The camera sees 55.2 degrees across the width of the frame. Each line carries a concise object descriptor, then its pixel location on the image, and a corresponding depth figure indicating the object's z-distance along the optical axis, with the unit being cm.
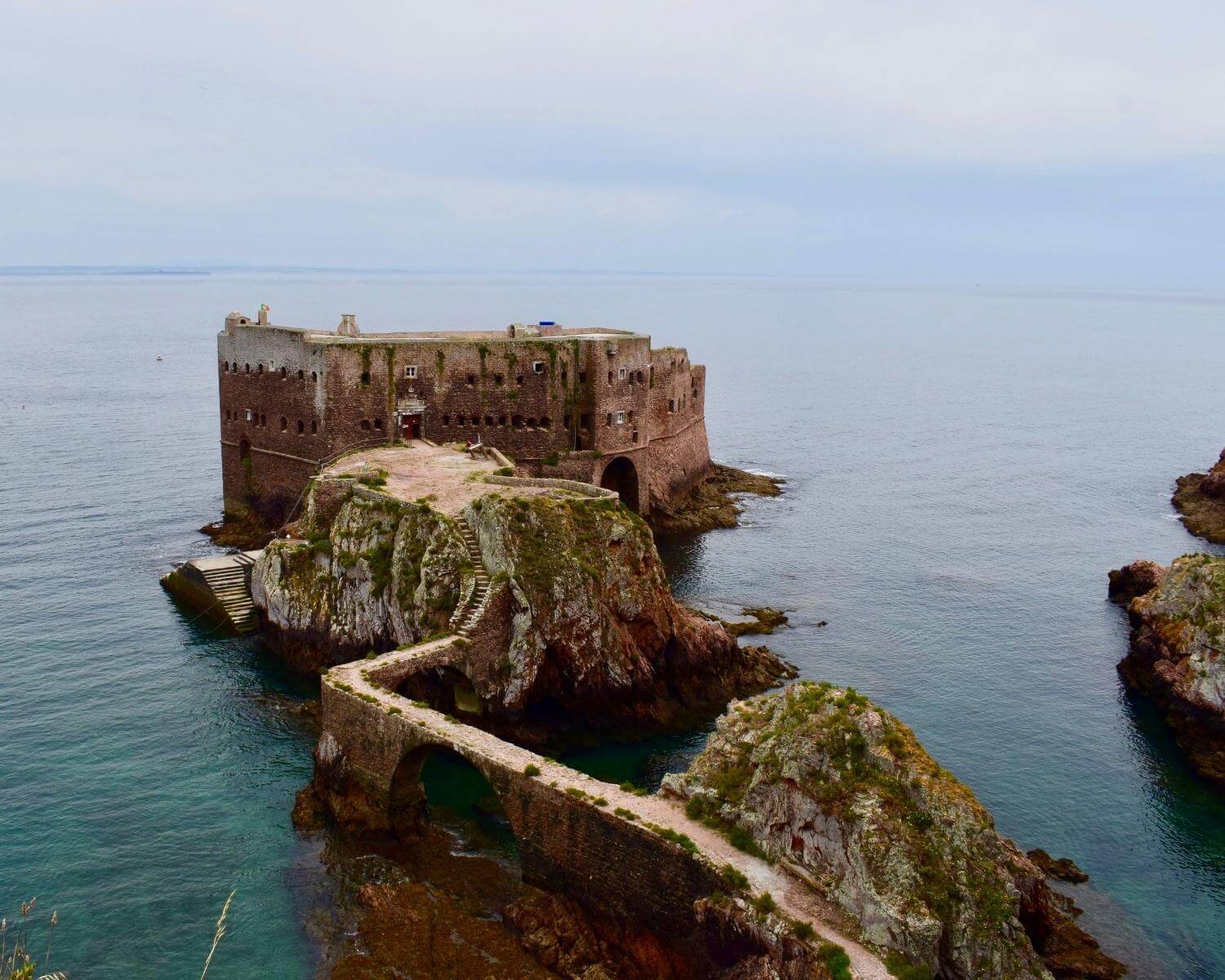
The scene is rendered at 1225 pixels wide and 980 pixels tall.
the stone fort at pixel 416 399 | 7012
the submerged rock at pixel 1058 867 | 3803
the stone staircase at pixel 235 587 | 5988
